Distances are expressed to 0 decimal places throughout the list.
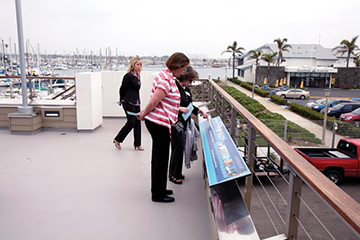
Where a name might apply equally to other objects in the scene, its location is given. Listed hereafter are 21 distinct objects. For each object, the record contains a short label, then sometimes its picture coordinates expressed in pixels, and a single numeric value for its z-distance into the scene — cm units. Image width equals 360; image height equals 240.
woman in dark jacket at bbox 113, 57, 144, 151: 478
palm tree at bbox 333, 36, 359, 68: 5562
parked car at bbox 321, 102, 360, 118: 2603
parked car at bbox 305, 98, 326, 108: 2925
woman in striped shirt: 288
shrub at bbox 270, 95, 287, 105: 3384
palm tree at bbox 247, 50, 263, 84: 5631
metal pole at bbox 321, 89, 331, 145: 1303
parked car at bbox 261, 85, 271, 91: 4831
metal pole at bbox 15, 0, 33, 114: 578
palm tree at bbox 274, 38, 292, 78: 5719
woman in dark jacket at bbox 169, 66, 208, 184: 342
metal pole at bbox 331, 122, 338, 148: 1303
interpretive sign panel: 193
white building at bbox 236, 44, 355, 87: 5269
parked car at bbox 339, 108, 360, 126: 2269
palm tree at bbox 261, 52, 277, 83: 5350
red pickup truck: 1066
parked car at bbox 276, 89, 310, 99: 3873
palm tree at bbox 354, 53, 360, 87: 5288
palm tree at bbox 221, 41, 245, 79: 6581
